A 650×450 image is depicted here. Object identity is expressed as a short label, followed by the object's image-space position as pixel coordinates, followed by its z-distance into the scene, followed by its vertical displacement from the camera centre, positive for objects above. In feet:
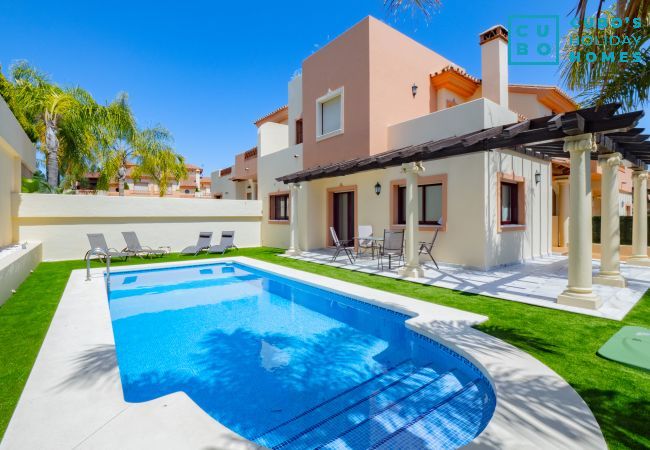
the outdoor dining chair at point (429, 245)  36.81 -2.66
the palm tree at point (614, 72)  19.04 +9.76
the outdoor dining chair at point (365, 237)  44.27 -1.96
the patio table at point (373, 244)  42.82 -2.92
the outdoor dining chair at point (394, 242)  36.94 -2.24
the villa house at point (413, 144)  36.35 +10.72
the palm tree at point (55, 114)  59.36 +20.75
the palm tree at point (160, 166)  92.94 +16.86
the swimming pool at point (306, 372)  11.44 -7.31
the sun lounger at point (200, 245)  54.60 -3.71
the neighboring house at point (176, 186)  152.48 +21.82
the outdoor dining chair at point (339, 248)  42.51 -3.40
